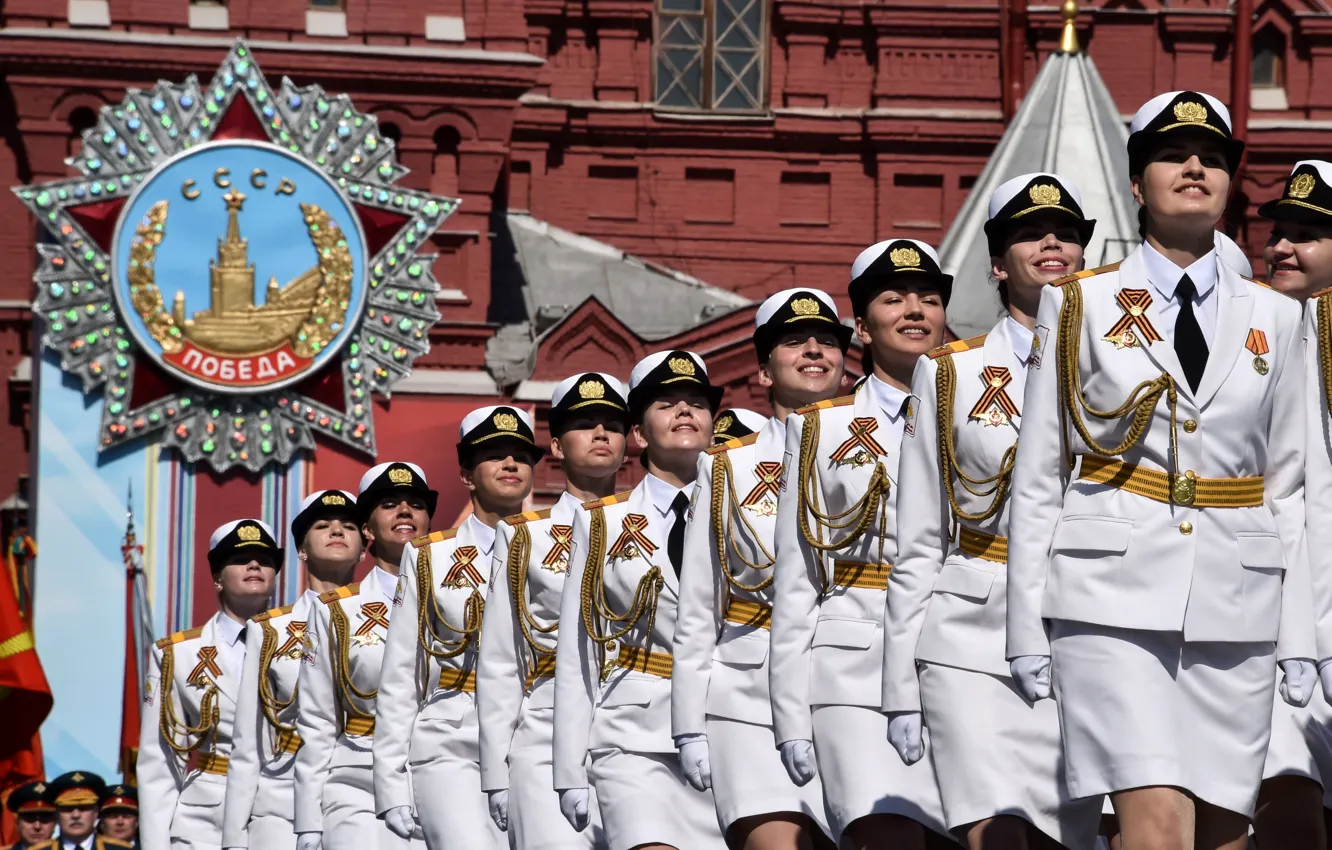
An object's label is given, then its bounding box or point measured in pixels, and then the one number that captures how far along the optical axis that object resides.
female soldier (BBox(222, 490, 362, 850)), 19.85
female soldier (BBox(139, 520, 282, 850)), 21.49
